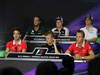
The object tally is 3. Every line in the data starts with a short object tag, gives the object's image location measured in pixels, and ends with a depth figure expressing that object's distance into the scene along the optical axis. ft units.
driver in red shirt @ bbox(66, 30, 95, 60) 29.79
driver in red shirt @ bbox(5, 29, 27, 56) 32.67
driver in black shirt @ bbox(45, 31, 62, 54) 30.42
